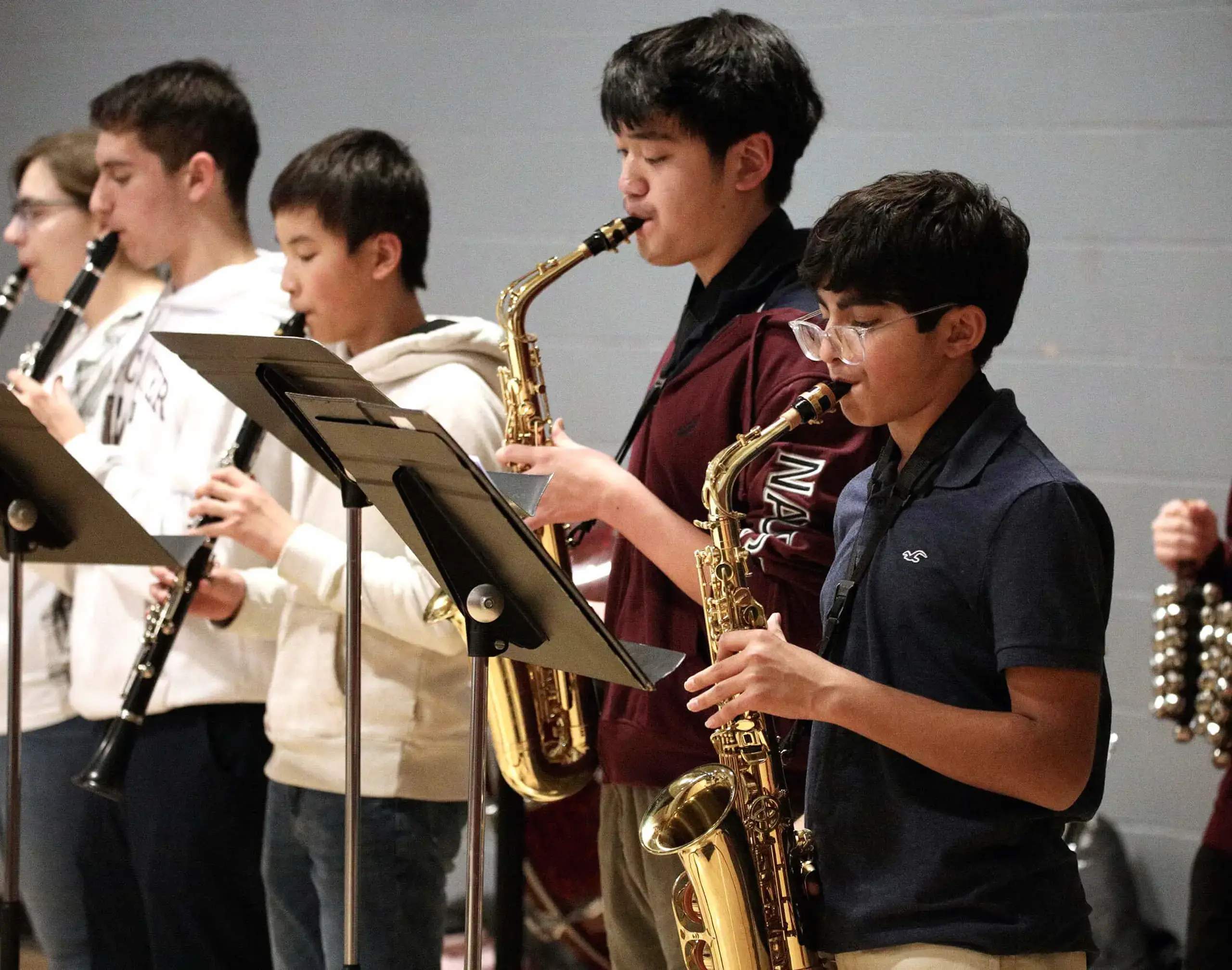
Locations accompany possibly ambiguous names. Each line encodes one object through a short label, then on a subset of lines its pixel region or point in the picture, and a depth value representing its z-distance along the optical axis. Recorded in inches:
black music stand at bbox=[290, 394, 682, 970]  161.6
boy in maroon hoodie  172.4
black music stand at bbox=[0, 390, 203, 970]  183.0
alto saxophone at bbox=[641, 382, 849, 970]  165.9
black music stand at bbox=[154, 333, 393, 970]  169.0
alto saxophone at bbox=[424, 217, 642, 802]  187.1
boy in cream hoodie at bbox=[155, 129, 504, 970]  184.3
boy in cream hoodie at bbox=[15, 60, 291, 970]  194.5
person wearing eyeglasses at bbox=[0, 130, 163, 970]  205.6
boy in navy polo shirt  158.2
